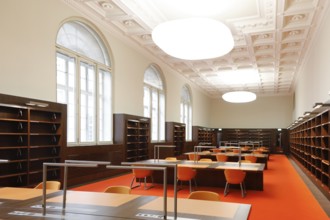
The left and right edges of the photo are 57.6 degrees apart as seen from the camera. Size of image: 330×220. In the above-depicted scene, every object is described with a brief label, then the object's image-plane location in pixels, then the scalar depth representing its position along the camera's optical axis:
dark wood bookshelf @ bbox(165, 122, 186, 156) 14.50
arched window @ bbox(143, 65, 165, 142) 12.91
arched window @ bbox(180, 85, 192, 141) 17.66
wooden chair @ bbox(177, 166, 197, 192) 7.03
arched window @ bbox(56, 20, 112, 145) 8.02
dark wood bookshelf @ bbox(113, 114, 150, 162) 9.96
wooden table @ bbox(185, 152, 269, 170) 11.27
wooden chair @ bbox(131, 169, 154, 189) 7.24
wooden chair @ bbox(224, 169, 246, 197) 6.59
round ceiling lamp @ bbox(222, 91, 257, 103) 10.74
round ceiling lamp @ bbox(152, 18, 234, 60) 5.04
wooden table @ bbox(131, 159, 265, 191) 7.30
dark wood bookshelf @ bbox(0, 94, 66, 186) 5.67
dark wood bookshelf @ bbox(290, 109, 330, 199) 6.68
